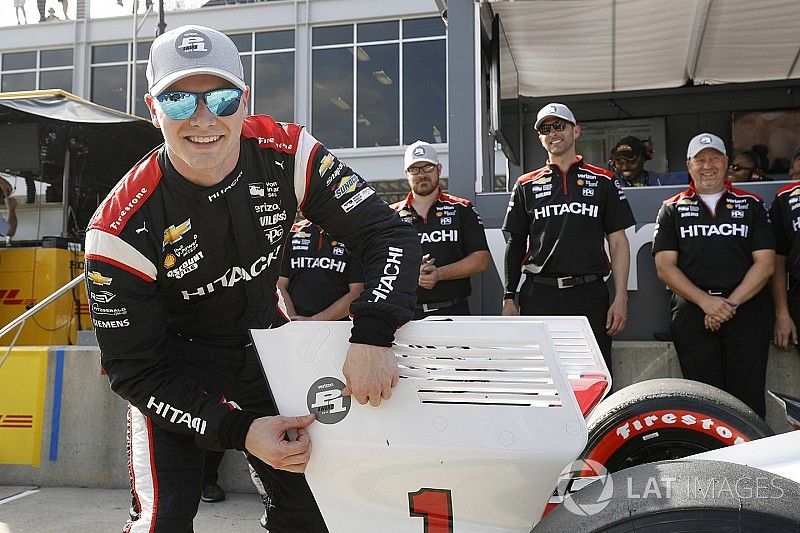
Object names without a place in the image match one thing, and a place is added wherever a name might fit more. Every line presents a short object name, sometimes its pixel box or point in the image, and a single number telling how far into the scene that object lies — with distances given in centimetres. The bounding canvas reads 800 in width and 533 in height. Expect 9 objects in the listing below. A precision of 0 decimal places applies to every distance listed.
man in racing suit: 180
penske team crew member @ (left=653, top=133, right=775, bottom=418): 385
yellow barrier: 479
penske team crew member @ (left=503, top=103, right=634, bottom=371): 414
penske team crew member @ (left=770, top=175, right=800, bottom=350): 401
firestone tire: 205
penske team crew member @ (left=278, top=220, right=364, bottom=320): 460
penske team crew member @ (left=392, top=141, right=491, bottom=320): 449
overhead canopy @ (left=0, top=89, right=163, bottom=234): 727
